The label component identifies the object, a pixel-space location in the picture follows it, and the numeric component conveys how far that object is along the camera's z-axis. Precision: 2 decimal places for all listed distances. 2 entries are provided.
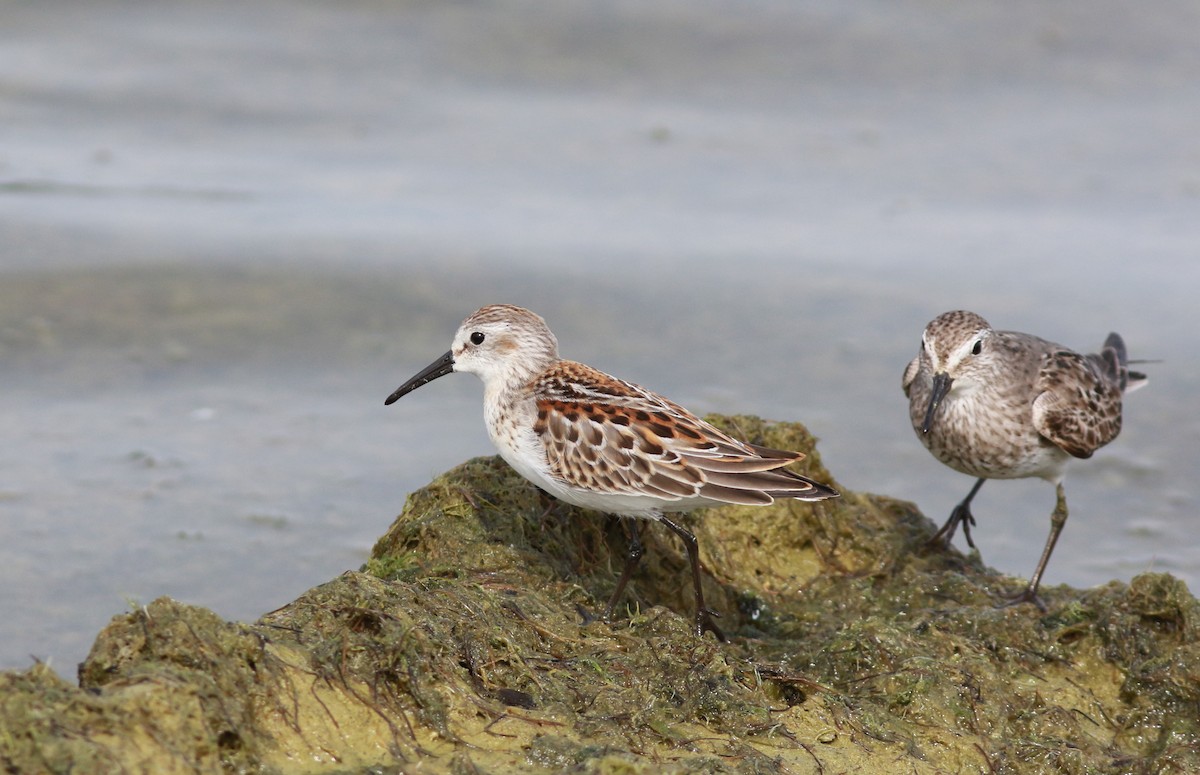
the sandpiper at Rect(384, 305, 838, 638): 11.22
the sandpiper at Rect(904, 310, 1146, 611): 14.00
